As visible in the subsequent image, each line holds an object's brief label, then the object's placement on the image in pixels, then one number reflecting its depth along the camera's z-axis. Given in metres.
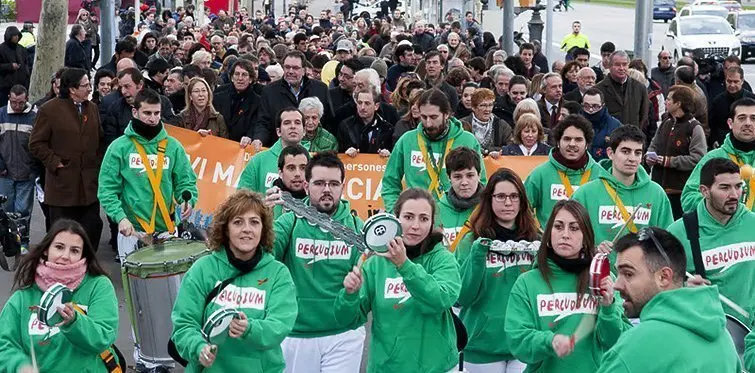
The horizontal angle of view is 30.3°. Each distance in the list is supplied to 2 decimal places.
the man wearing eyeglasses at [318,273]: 8.02
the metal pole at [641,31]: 23.53
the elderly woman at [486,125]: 12.91
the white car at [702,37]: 41.34
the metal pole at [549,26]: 34.89
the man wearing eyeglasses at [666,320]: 4.76
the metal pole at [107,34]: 23.36
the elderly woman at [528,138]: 12.16
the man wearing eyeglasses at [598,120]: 13.16
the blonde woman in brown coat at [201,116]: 14.11
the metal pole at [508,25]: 27.17
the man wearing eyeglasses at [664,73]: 20.36
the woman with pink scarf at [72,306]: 6.75
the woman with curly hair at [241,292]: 6.67
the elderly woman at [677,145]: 13.38
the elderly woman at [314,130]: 12.01
